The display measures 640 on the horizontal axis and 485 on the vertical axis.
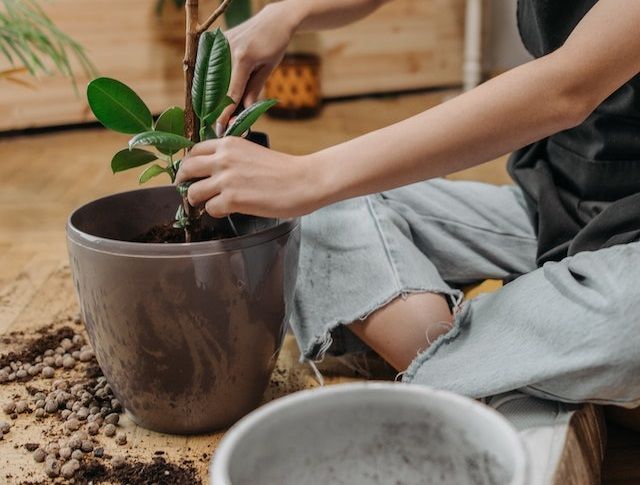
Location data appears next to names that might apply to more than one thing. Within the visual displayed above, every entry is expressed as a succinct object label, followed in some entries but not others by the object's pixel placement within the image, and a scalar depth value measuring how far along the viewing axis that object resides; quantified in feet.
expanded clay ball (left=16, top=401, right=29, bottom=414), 3.51
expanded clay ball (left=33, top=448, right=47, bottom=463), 3.14
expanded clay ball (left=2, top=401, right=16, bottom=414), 3.50
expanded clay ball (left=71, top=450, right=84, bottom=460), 3.14
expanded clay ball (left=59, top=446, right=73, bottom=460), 3.14
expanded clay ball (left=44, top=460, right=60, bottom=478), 3.05
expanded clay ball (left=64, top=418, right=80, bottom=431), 3.36
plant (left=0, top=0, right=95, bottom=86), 4.84
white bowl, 1.67
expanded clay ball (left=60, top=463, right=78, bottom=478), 3.03
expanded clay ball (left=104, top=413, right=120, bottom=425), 3.39
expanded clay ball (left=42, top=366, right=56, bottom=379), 3.79
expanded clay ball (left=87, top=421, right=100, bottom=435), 3.34
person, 2.67
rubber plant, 2.87
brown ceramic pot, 2.91
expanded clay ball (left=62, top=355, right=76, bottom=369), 3.87
